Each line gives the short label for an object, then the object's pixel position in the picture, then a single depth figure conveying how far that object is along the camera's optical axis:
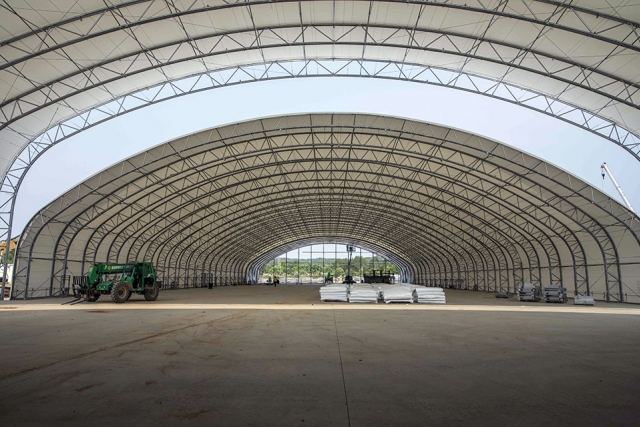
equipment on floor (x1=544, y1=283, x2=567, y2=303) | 30.17
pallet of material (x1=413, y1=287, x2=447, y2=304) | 26.88
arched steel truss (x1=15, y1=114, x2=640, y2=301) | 27.92
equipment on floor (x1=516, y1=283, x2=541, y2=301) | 31.98
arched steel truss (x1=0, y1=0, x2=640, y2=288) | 14.66
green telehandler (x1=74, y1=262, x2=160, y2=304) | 25.16
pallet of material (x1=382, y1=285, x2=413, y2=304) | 26.78
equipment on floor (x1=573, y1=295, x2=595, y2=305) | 27.04
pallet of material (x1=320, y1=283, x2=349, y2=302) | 27.71
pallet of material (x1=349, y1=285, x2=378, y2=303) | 27.11
